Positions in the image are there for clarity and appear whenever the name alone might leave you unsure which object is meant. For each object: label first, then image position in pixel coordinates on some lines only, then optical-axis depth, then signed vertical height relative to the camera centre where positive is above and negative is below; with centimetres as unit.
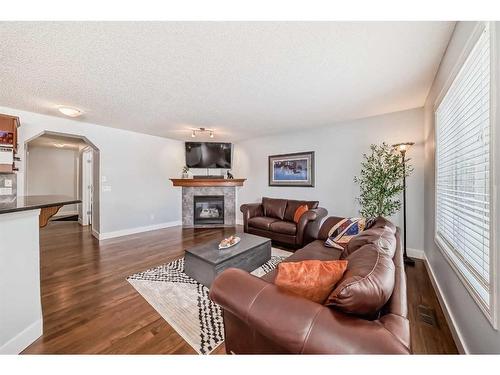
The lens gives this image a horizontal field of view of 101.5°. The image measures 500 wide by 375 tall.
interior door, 531 -3
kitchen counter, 134 -62
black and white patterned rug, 158 -115
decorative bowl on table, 255 -73
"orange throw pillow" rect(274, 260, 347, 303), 105 -49
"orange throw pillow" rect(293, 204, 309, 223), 375 -48
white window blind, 119 +10
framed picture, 443 +37
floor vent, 176 -117
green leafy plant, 305 +8
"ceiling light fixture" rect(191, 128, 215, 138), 435 +120
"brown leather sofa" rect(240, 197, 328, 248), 336 -66
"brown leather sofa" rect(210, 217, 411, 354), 74 -55
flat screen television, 557 +86
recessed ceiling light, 297 +110
